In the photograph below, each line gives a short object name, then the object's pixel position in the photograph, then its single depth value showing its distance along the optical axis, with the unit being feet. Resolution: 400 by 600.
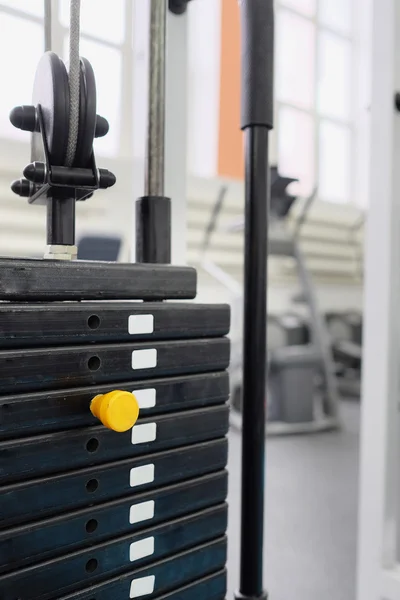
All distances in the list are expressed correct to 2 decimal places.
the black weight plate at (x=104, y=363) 1.35
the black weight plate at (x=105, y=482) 1.36
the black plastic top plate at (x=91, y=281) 1.37
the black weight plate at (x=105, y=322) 1.36
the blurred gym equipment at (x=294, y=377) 8.23
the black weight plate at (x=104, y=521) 1.37
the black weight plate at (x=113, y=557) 1.40
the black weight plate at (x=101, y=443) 1.35
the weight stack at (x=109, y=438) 1.37
